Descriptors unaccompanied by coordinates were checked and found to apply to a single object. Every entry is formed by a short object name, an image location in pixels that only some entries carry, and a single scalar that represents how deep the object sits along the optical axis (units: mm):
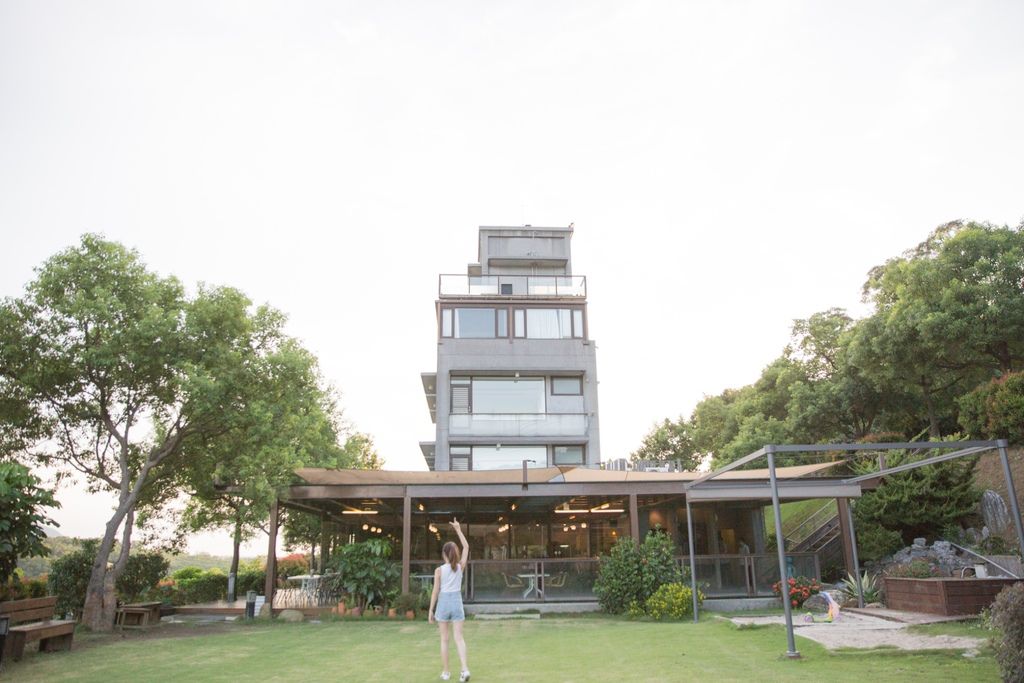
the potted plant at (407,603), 15859
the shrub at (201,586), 23812
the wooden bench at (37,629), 10070
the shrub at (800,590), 15039
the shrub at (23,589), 13430
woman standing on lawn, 7690
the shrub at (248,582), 25578
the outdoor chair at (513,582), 16812
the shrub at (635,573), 15227
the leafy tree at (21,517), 9508
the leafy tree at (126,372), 14805
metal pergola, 8750
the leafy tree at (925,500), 19094
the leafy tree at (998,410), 21250
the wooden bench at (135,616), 15336
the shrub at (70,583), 16438
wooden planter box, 11195
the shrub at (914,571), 13359
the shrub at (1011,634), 5672
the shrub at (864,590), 14672
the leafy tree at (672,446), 46438
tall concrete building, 26406
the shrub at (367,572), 16500
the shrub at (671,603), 14273
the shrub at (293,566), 30442
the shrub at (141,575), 19594
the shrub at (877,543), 18625
